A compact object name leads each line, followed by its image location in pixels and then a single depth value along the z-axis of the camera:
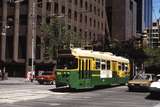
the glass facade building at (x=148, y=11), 92.44
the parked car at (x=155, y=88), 24.05
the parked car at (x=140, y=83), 31.39
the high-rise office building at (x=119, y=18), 127.38
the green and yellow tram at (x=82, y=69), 29.05
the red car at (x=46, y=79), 47.25
